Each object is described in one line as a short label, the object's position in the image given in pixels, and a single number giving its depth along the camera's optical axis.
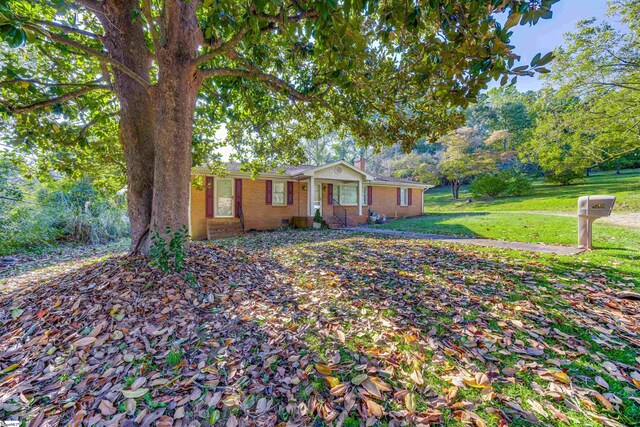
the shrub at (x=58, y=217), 8.91
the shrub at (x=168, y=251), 3.70
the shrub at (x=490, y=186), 25.00
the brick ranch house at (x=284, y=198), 11.72
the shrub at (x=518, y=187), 24.42
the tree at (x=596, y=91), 9.76
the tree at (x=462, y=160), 26.56
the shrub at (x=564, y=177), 25.23
